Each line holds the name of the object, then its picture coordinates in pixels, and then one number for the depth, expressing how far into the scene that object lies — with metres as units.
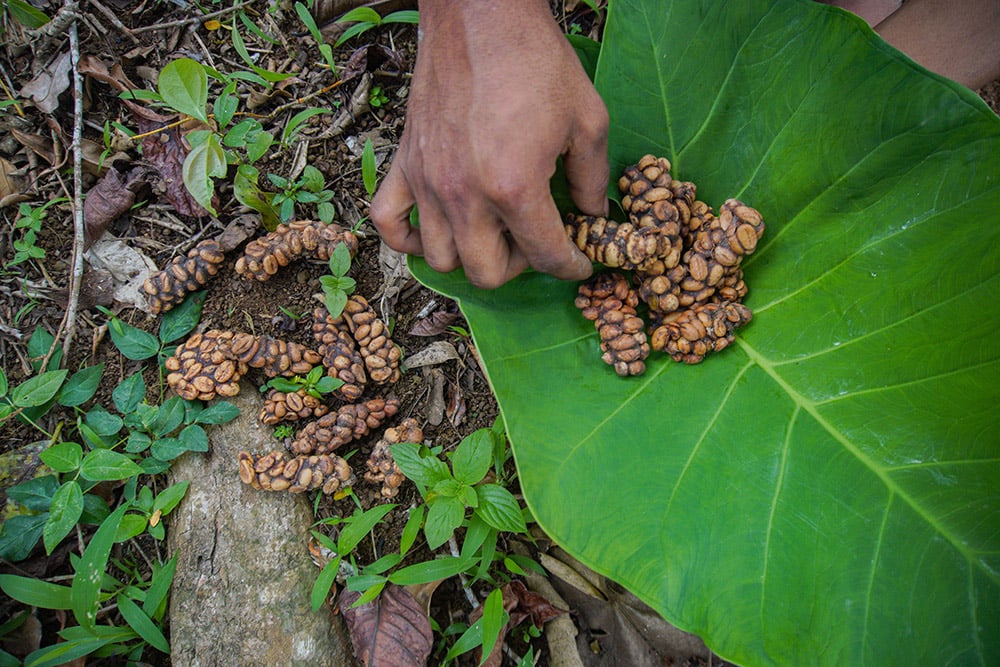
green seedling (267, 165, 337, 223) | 0.39
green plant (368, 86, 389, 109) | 0.42
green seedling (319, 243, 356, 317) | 0.36
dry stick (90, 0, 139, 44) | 0.43
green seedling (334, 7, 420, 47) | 0.40
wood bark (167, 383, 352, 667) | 0.31
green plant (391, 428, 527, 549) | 0.30
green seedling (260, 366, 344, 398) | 0.35
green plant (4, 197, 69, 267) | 0.39
